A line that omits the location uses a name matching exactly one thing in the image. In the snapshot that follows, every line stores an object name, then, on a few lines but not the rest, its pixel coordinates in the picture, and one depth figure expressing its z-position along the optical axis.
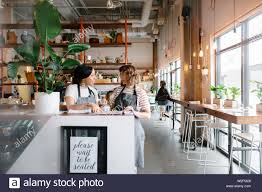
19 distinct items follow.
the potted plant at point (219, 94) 4.78
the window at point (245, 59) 4.01
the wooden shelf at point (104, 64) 4.83
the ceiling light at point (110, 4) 6.27
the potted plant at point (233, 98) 4.30
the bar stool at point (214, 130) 4.14
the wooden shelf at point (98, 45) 4.61
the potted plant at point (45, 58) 1.83
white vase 1.94
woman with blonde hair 2.46
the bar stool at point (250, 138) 2.99
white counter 1.82
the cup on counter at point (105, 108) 2.17
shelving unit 4.61
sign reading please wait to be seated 1.81
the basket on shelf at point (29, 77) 4.37
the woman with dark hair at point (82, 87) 2.43
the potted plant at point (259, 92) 3.42
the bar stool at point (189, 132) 4.84
